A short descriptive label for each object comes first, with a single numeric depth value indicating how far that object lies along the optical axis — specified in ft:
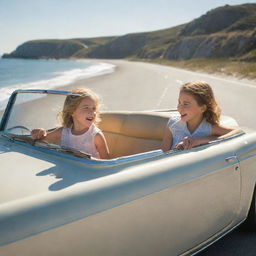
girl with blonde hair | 8.76
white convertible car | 5.20
